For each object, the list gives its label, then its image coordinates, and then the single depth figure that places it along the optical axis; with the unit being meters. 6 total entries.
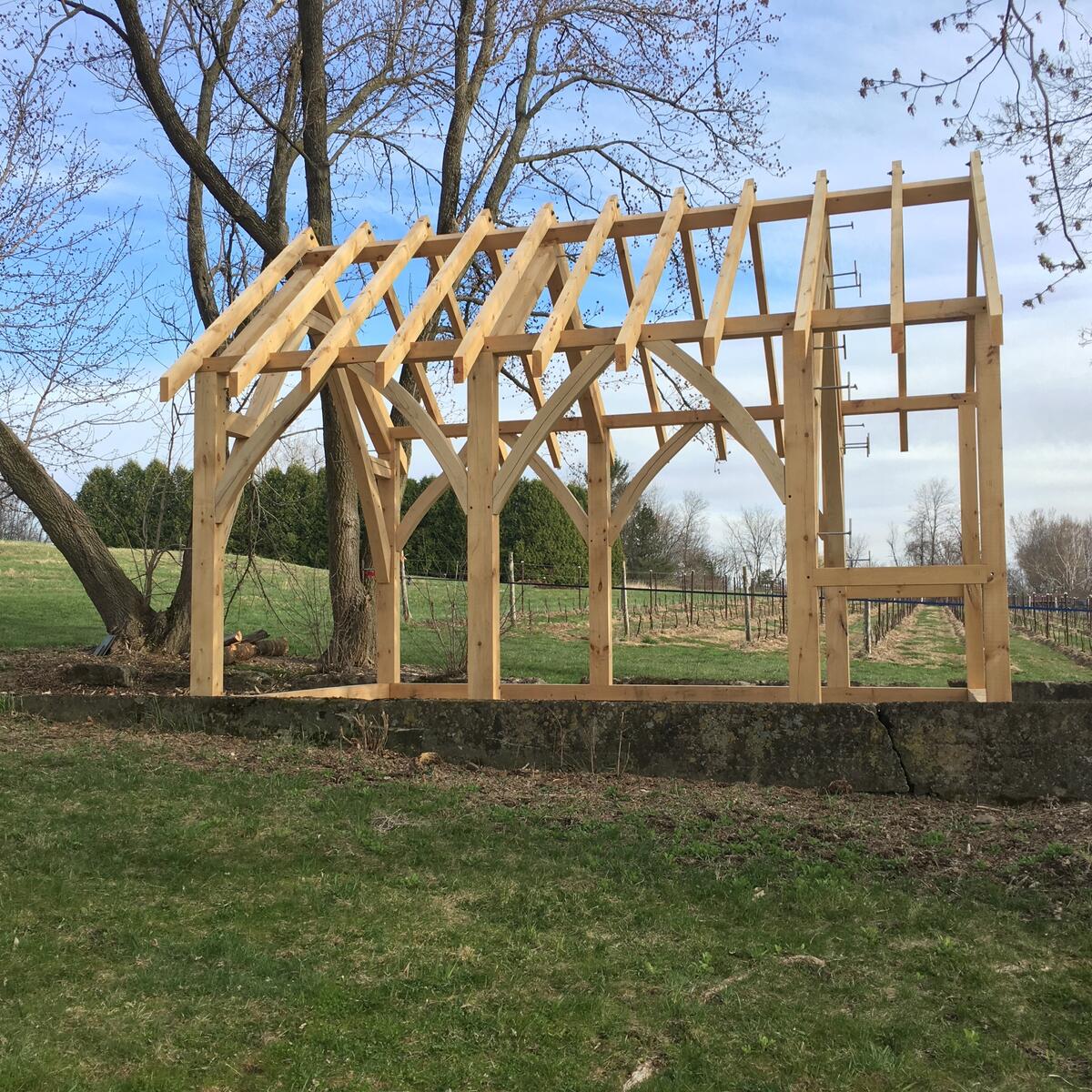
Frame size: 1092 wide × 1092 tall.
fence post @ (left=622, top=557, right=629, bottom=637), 21.17
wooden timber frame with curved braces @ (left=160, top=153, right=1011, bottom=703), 6.76
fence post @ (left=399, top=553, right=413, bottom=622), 16.16
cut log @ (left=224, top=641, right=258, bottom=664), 12.46
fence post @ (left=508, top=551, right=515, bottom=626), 16.80
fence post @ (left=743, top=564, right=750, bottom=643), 20.88
